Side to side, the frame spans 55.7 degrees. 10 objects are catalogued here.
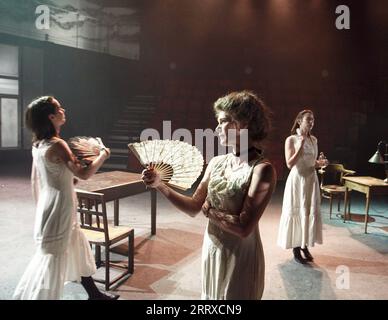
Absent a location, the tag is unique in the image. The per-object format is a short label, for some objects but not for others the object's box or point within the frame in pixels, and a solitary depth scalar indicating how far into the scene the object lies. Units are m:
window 9.30
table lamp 4.57
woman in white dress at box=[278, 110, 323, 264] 3.59
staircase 8.74
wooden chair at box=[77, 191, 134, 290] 2.89
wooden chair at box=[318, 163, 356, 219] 5.55
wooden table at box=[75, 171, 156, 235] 3.43
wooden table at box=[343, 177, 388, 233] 4.57
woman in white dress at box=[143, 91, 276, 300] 1.47
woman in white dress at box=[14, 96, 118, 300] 2.20
